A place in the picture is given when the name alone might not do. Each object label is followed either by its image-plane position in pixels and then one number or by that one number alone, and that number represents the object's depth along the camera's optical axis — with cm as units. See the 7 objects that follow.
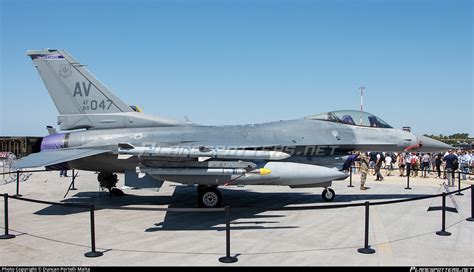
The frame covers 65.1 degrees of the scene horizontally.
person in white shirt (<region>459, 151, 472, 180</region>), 1820
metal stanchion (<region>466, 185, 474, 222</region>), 804
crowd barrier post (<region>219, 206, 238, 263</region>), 539
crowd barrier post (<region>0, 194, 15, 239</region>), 656
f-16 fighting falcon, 888
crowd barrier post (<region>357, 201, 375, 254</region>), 578
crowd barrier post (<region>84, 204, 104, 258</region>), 560
